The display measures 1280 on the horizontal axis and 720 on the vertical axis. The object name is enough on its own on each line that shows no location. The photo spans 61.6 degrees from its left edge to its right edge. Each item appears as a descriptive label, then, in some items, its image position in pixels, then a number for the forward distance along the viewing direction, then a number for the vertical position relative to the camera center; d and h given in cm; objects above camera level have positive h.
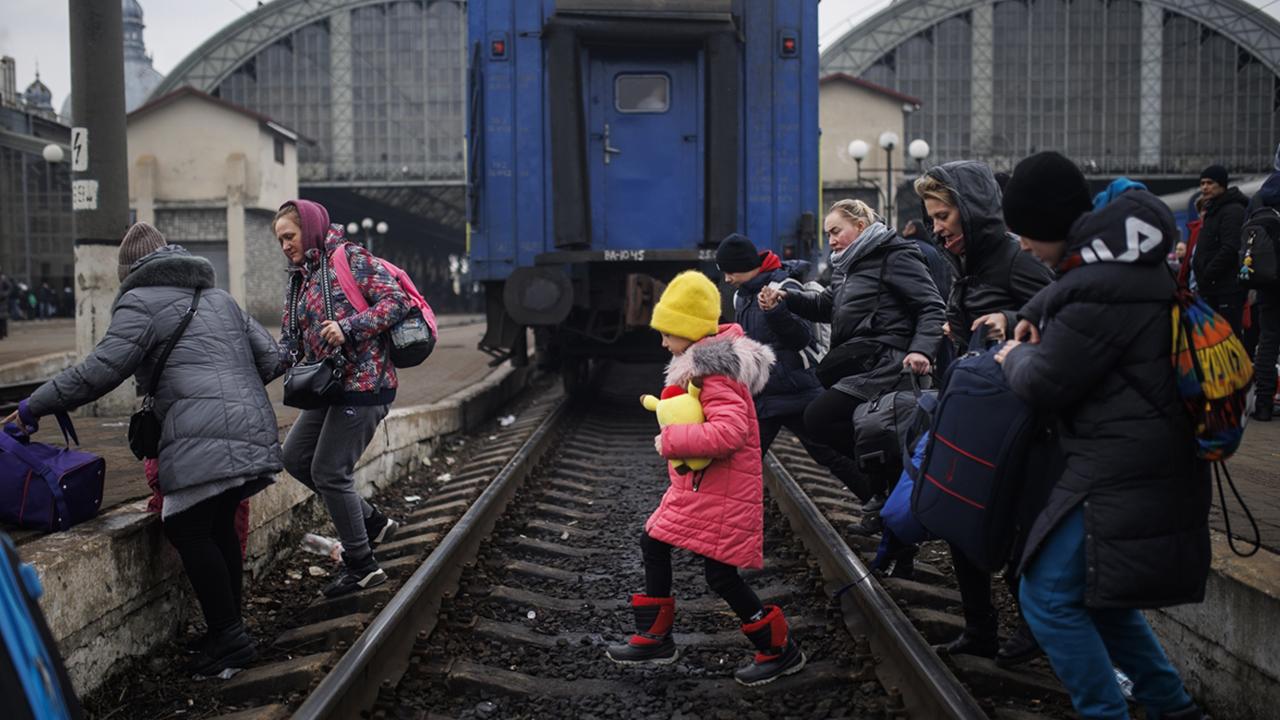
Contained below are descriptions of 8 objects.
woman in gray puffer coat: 383 -36
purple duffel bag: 379 -65
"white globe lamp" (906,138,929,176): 2225 +299
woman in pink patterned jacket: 455 -23
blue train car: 903 +126
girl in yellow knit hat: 359 -60
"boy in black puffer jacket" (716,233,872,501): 529 -32
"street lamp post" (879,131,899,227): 2281 +329
